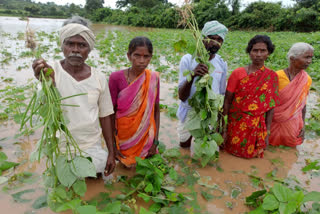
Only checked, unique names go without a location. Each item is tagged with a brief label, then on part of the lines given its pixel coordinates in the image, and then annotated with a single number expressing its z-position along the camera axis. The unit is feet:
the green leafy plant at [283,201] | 5.40
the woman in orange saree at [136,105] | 7.34
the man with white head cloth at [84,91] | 6.08
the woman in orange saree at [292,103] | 9.22
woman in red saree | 8.53
